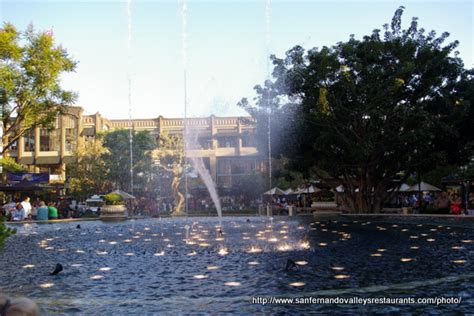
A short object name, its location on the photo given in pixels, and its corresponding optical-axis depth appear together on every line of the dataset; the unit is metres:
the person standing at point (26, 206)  29.64
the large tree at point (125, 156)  51.09
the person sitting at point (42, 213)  29.62
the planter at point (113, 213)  30.69
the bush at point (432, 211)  27.06
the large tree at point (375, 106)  26.25
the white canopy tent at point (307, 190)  43.19
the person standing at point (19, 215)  29.50
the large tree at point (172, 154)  44.83
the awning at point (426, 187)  37.12
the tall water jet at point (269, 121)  29.91
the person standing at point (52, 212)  31.19
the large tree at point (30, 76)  25.39
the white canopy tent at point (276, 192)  45.61
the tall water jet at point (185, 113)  23.22
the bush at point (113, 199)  31.72
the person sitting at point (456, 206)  25.03
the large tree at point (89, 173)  52.00
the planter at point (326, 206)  30.69
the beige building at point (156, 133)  68.88
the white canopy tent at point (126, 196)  41.55
